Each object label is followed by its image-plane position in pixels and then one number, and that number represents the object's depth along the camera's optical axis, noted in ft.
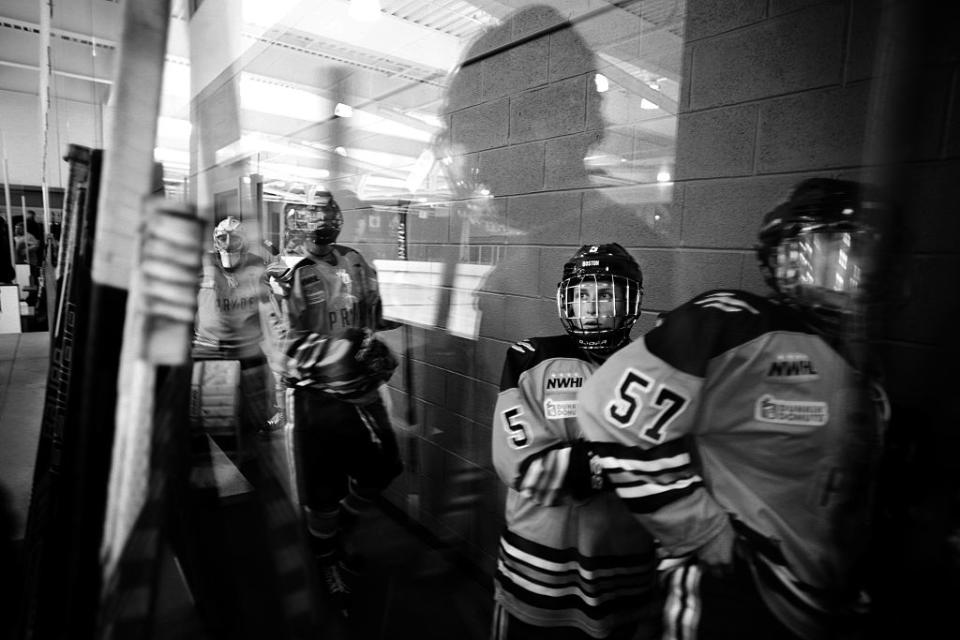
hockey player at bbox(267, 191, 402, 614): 5.45
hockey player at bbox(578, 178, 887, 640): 2.18
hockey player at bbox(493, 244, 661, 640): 3.76
